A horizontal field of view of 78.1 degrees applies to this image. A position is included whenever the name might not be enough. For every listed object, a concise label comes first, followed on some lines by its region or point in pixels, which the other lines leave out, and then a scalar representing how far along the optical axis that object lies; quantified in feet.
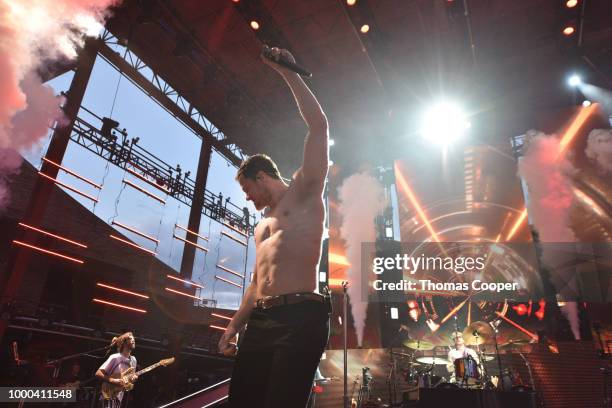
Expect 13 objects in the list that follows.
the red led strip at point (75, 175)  24.30
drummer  20.58
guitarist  15.28
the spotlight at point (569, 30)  21.65
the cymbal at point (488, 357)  19.36
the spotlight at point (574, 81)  25.83
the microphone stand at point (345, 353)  15.91
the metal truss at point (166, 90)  28.94
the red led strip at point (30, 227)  22.79
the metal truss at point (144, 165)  30.01
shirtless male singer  4.44
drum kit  17.54
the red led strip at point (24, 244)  22.60
